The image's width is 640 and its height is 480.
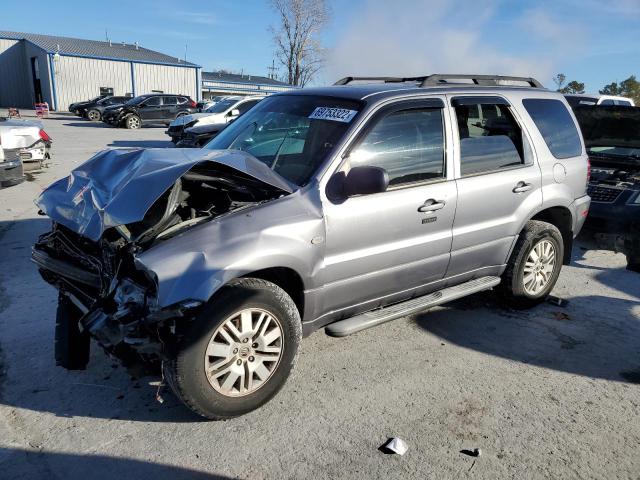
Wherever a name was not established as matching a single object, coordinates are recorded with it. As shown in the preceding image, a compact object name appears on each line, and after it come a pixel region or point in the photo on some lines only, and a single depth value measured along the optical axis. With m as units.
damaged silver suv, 2.79
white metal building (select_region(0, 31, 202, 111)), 39.59
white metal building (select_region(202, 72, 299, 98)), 50.53
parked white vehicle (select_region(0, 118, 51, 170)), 9.34
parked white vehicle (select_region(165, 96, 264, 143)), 16.62
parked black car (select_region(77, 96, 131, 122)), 28.80
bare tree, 58.50
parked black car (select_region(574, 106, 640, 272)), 5.65
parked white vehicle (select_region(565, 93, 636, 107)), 9.50
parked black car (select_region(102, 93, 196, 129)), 25.05
